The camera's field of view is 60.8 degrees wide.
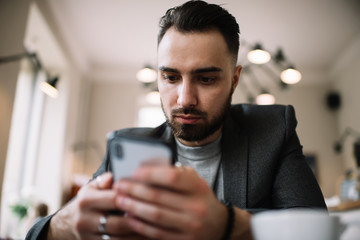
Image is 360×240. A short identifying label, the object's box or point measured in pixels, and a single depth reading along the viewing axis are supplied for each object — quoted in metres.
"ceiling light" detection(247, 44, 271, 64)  3.07
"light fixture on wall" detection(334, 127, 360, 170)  4.79
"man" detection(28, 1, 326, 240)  0.96
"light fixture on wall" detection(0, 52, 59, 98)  2.44
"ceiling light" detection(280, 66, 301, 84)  3.29
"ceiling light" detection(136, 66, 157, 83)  3.54
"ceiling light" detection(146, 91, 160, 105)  3.70
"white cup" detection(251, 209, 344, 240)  0.36
